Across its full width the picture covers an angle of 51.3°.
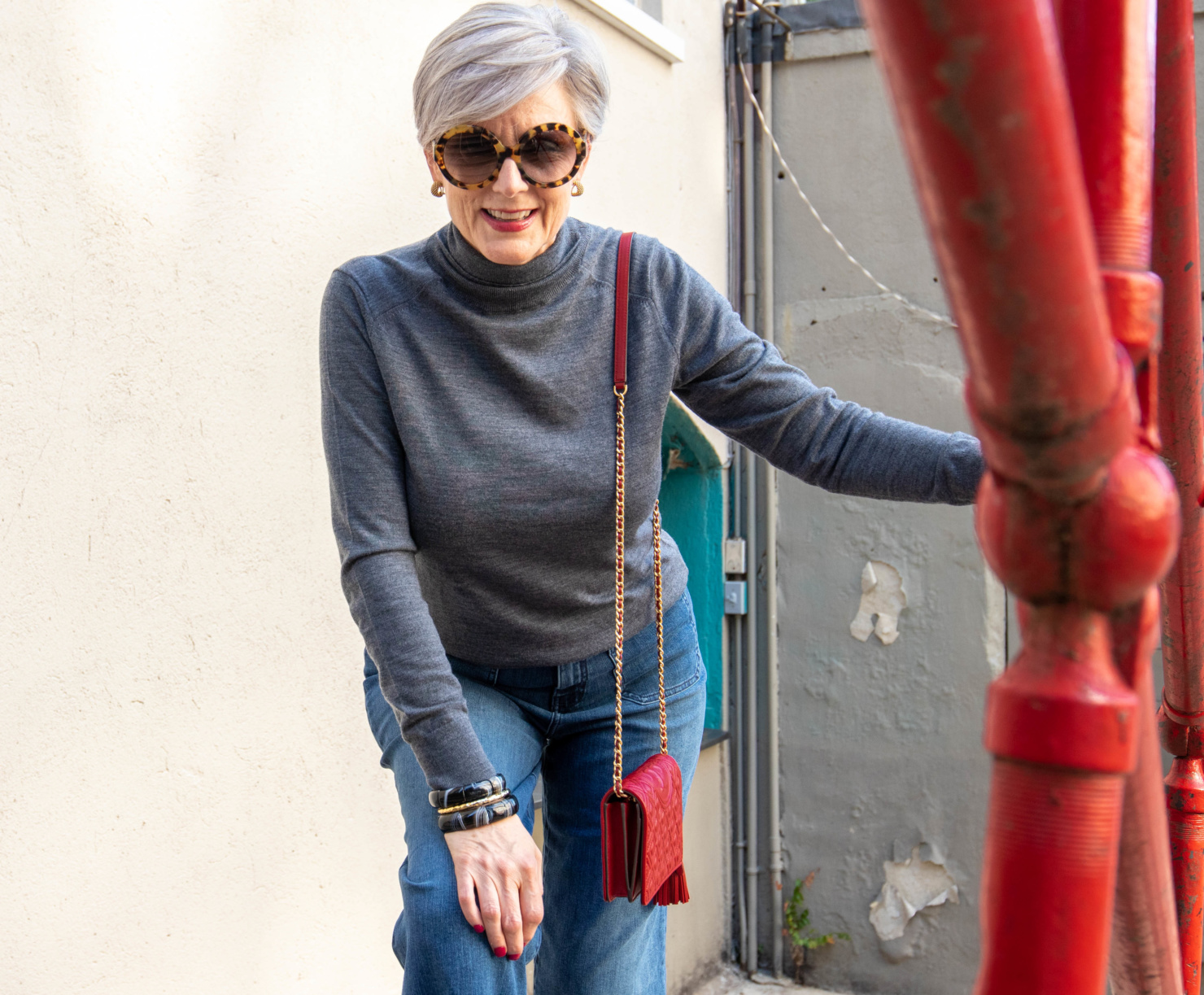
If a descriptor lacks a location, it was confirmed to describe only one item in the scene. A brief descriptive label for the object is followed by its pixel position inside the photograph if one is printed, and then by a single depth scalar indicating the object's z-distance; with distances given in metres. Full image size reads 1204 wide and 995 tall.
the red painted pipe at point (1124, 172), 0.48
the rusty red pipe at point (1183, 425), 0.81
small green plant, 4.61
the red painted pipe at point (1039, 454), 0.37
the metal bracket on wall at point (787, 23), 4.48
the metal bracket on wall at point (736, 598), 4.57
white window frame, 3.61
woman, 1.49
